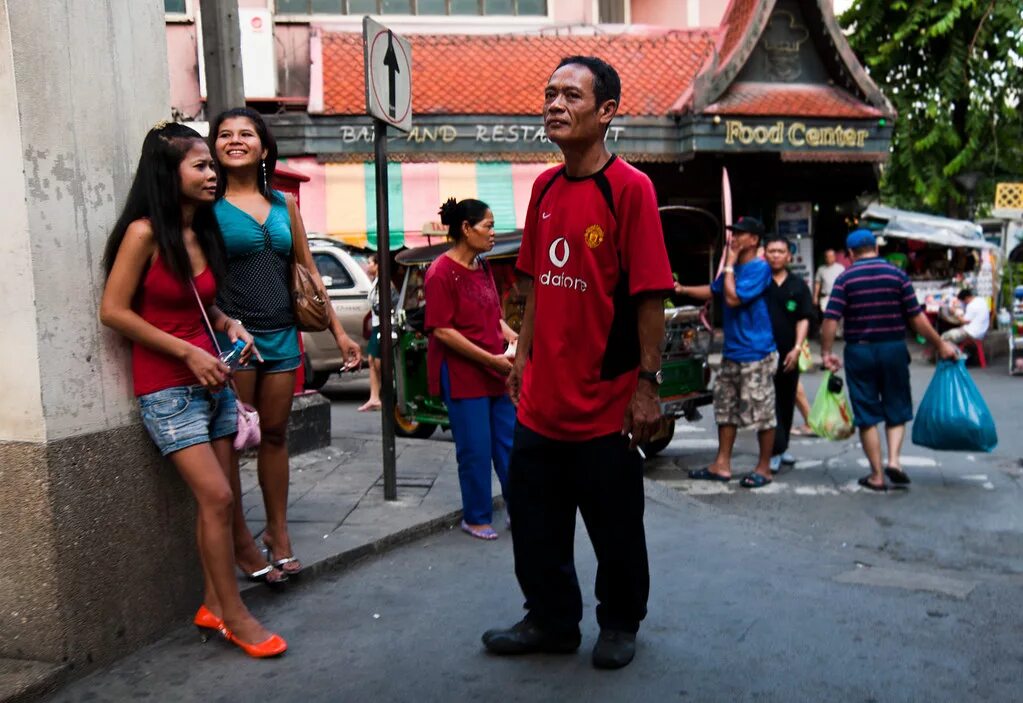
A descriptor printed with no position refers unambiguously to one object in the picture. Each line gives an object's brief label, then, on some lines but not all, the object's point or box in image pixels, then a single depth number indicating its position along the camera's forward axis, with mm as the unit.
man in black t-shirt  7930
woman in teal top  4172
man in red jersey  3414
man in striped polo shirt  7438
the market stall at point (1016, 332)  14344
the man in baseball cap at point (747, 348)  7484
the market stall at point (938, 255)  18703
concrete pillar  3230
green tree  20516
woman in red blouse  5285
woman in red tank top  3471
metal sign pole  5738
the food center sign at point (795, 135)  16328
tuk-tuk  8320
